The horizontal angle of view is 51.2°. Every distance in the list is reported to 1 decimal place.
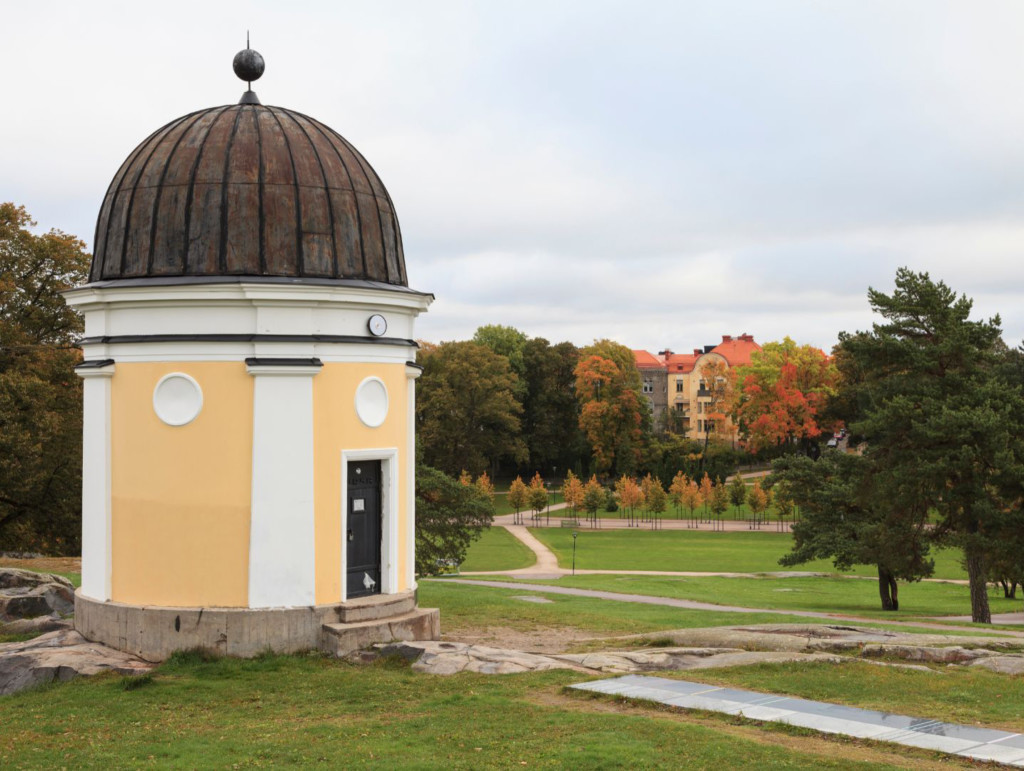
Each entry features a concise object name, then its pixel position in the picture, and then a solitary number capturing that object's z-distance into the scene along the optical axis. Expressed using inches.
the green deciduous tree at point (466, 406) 3201.3
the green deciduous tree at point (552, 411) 3659.0
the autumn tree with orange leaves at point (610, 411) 3400.6
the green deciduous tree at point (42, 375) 1341.0
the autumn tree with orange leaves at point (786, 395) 3316.9
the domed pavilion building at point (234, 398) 649.6
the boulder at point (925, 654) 621.0
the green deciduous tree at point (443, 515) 1412.4
